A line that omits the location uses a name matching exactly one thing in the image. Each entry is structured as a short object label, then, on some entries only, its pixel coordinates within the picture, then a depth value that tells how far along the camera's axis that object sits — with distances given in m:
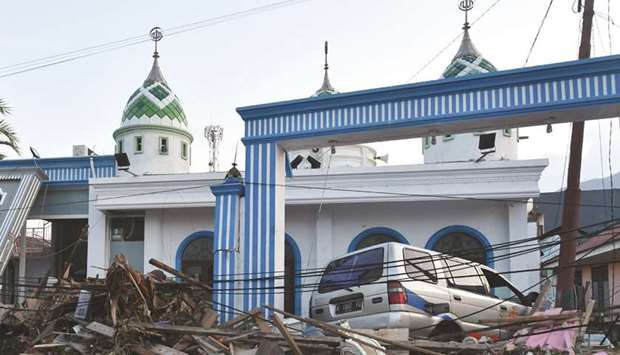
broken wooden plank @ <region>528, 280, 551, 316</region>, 8.70
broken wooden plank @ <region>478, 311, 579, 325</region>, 7.45
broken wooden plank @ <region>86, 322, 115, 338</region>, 8.11
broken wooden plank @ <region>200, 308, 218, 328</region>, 8.74
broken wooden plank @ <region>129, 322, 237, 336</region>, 7.62
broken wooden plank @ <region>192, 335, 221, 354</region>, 7.59
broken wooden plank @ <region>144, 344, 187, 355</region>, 7.64
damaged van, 8.09
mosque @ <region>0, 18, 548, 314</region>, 13.59
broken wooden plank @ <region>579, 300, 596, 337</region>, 7.42
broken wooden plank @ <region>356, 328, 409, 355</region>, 7.29
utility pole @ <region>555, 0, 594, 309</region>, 11.55
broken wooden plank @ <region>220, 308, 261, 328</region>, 8.26
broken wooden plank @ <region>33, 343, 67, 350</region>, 8.52
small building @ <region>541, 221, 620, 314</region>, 16.47
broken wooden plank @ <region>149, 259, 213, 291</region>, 9.07
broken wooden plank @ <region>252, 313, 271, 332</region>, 7.94
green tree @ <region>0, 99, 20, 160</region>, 18.95
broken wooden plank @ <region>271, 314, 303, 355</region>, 7.01
